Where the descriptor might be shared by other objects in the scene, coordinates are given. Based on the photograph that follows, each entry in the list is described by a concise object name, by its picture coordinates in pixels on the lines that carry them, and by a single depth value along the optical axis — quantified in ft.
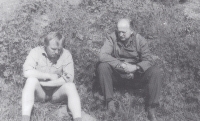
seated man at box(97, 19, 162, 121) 16.62
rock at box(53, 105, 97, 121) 16.37
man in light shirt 14.76
